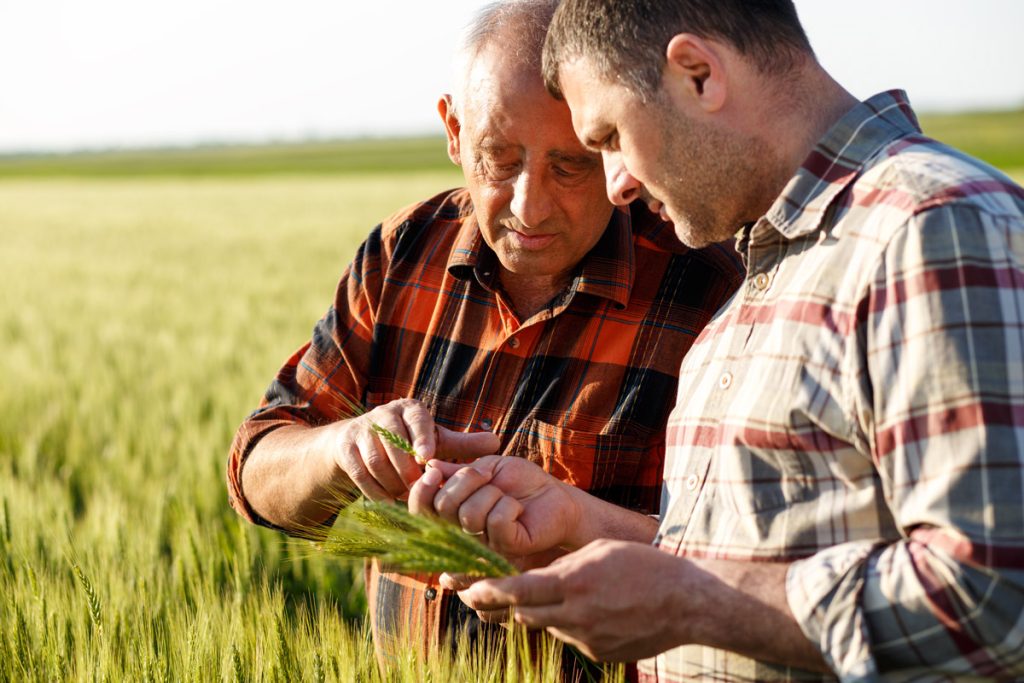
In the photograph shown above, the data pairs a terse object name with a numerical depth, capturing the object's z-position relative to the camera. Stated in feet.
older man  6.98
